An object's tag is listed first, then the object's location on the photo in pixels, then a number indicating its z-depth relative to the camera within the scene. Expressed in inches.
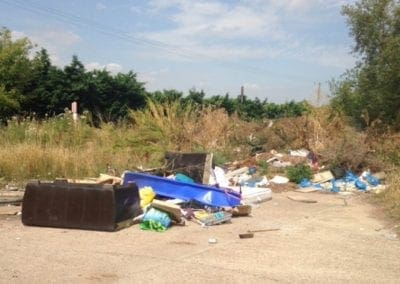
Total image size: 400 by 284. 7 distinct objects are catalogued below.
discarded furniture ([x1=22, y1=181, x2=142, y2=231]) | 313.9
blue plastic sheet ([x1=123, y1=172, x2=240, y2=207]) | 381.4
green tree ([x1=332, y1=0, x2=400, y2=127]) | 636.6
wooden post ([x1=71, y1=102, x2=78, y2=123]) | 628.8
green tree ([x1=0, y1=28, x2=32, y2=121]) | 1039.6
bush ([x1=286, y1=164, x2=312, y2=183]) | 549.0
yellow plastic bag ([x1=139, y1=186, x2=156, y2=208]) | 364.2
